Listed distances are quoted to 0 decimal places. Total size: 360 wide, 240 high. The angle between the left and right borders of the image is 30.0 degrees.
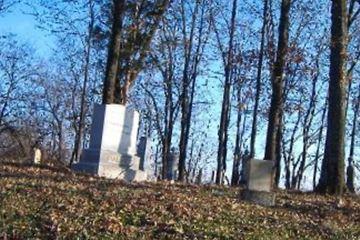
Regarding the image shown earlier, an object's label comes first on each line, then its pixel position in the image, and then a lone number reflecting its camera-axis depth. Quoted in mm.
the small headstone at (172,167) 33334
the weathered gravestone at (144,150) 24511
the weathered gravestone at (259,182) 15047
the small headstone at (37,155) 27817
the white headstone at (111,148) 20922
